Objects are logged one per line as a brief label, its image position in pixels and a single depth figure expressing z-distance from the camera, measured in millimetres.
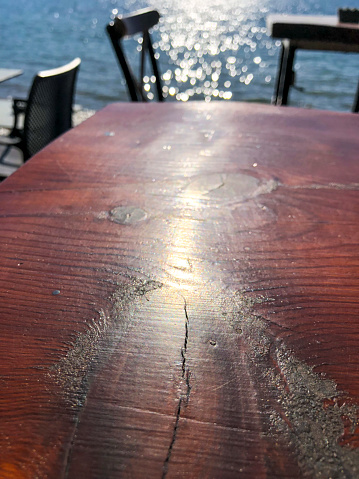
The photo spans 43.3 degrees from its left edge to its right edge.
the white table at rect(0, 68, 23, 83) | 3282
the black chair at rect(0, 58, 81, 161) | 1712
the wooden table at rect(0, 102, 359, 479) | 340
